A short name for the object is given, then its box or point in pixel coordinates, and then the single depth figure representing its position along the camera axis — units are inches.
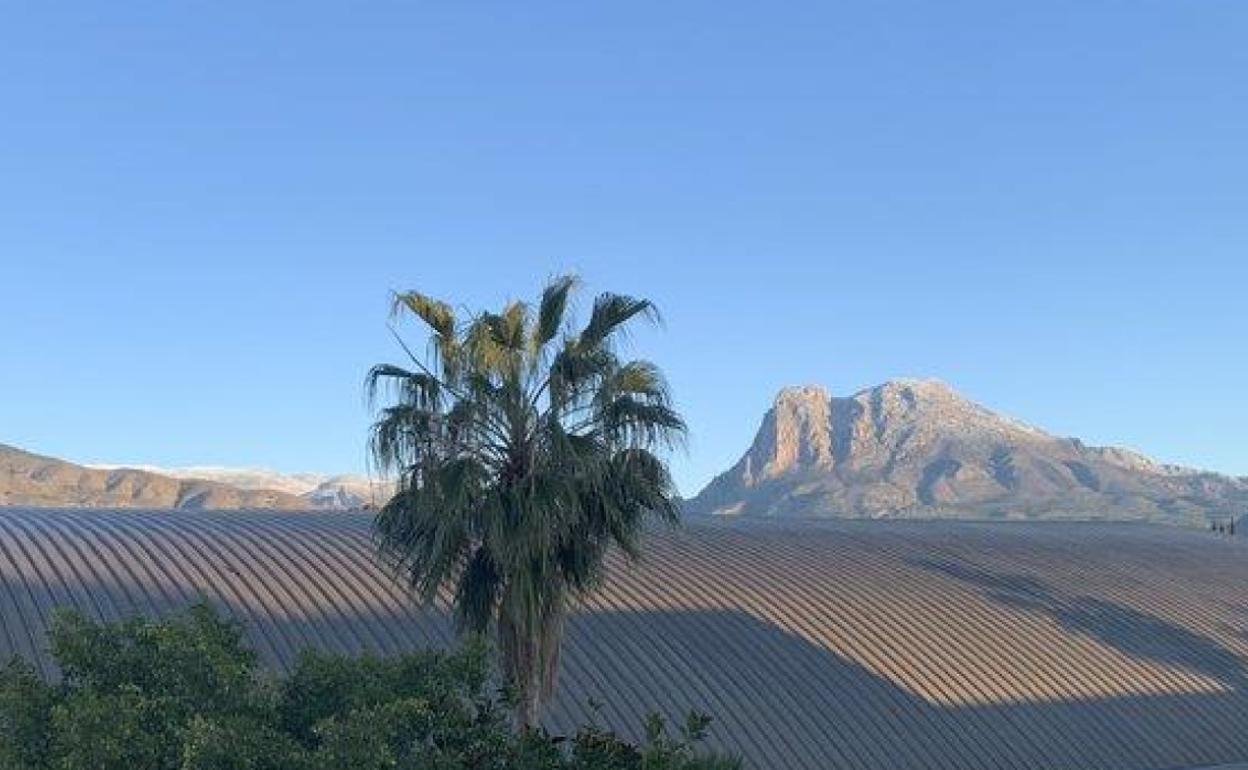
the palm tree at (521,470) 906.7
